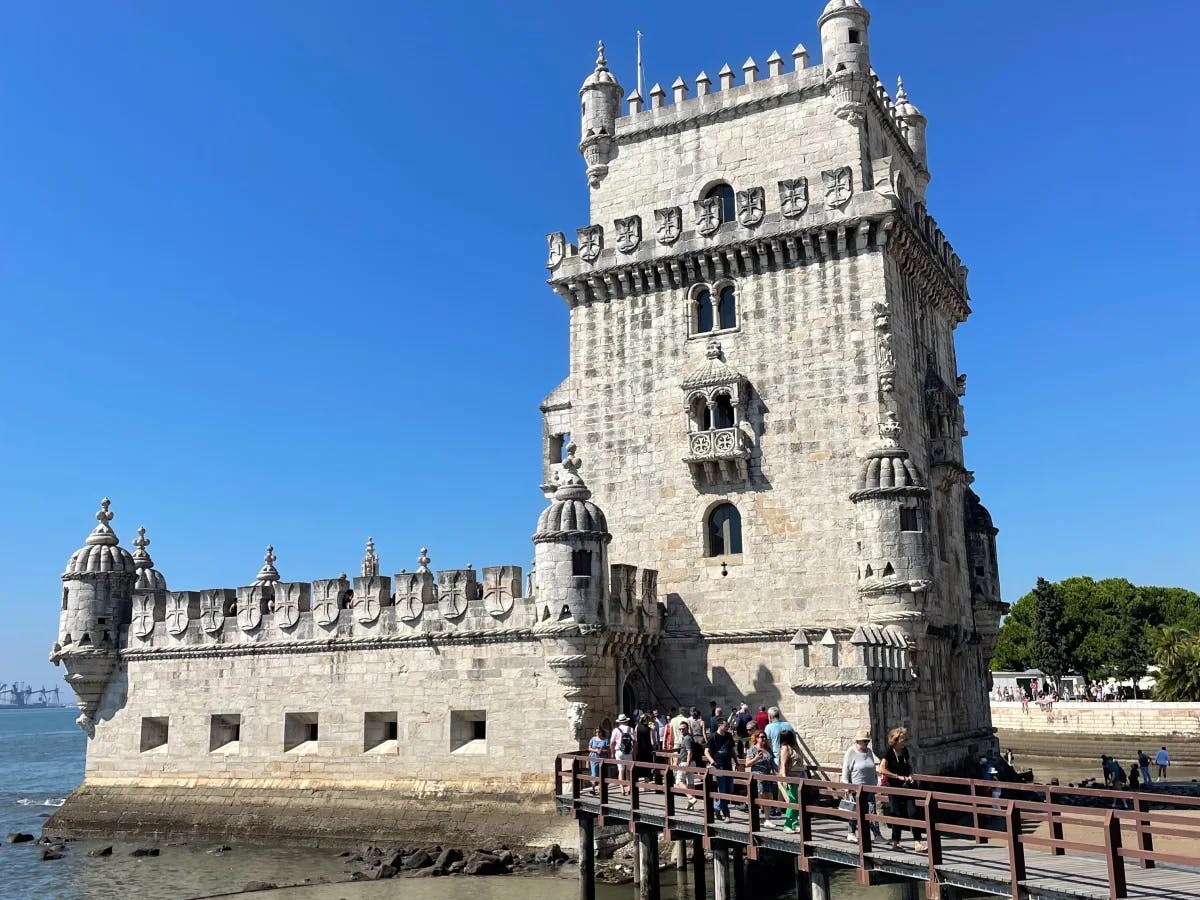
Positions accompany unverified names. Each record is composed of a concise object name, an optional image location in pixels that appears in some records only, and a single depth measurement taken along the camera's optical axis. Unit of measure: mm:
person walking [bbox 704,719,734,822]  19672
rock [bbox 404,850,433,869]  24578
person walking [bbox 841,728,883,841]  16328
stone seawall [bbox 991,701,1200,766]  49219
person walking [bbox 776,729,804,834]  17609
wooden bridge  13336
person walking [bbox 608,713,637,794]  21891
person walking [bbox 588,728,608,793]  21547
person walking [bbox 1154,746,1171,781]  38000
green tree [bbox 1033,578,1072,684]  73125
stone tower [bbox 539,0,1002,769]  26688
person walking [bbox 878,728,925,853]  15945
